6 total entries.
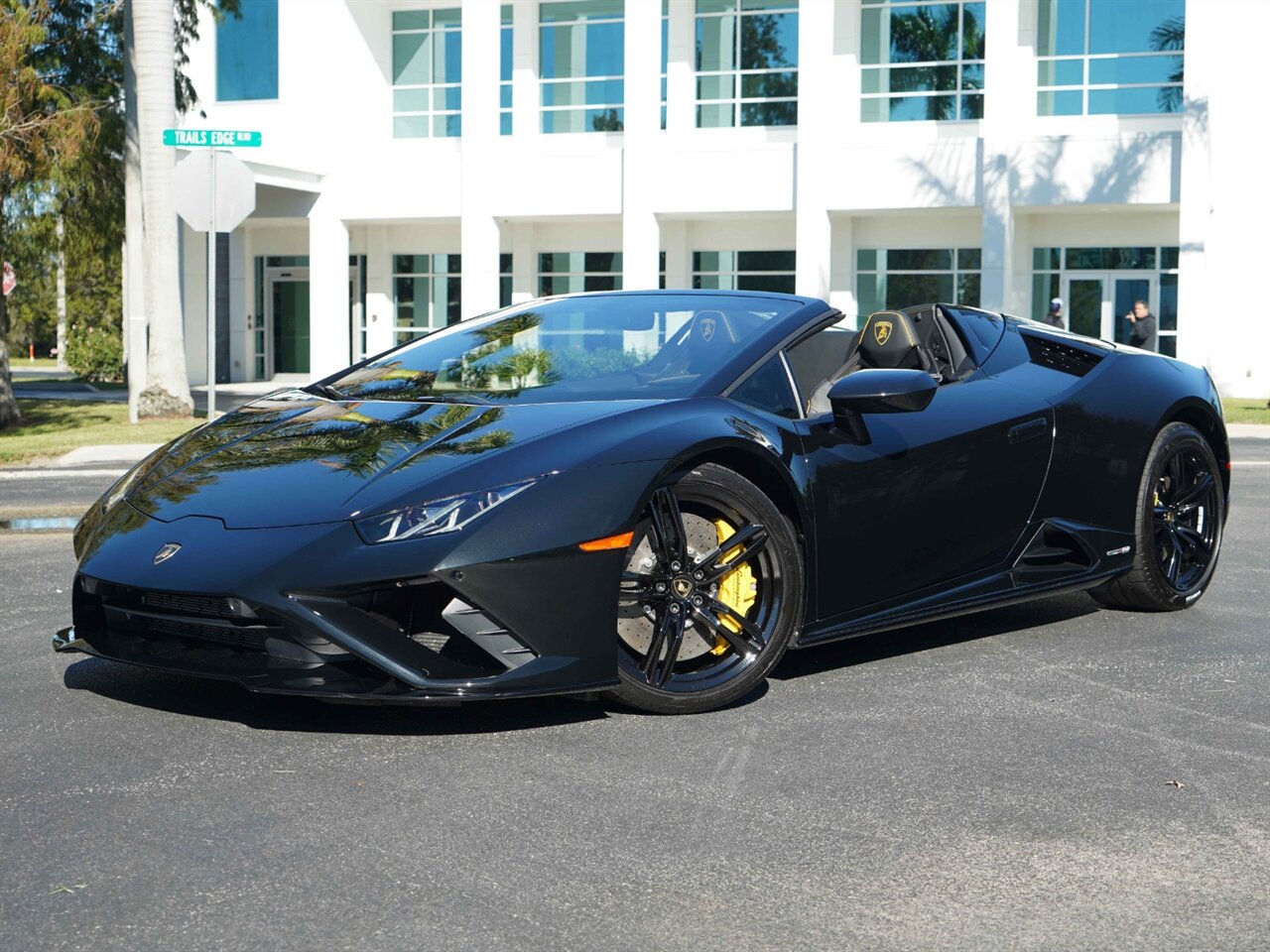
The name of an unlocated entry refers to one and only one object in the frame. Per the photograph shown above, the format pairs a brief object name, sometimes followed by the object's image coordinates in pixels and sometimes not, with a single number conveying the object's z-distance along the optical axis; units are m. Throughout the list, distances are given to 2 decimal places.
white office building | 31.12
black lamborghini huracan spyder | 4.40
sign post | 15.66
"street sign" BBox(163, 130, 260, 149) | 15.33
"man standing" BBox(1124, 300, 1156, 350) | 25.16
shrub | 37.84
